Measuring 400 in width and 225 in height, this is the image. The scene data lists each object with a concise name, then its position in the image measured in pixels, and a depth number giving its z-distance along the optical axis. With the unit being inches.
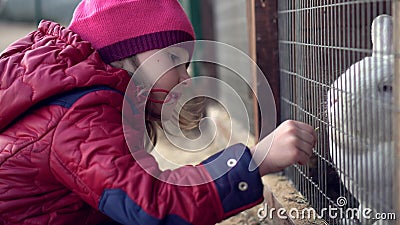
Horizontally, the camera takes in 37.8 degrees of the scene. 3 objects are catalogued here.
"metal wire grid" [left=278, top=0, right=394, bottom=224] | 48.2
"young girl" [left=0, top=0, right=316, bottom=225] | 40.1
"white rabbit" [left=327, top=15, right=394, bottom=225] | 44.9
